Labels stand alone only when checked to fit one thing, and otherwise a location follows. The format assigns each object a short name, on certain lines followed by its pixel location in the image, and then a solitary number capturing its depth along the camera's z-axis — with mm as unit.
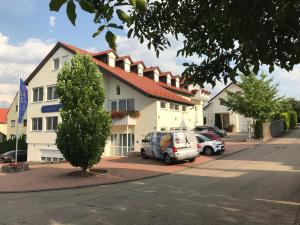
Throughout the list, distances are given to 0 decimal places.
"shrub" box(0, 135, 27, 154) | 31872
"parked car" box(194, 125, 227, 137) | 28446
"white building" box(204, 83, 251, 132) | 38894
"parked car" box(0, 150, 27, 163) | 26132
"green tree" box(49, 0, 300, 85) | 2429
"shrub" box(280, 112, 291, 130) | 36010
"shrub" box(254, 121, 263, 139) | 25945
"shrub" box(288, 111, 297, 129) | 40016
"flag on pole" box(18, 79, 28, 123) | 16432
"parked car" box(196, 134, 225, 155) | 17812
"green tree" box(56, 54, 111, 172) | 12295
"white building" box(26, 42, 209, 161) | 21130
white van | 14480
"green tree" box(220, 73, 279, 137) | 24870
